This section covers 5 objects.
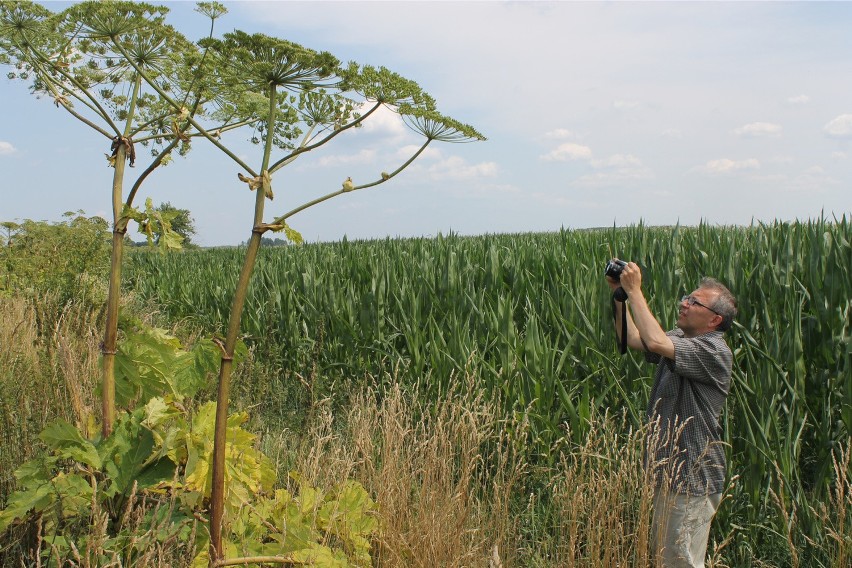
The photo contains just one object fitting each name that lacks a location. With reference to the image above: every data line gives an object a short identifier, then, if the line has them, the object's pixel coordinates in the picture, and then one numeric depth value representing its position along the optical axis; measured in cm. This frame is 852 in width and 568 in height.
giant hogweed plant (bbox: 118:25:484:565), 210
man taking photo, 317
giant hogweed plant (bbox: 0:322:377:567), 263
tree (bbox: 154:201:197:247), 5487
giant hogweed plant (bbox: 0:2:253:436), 259
